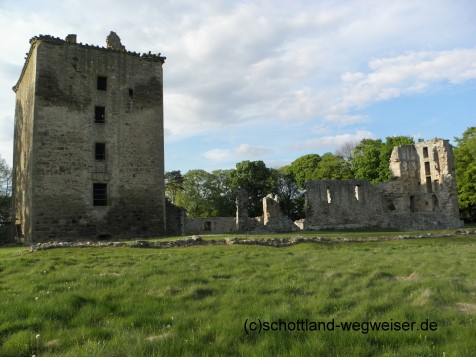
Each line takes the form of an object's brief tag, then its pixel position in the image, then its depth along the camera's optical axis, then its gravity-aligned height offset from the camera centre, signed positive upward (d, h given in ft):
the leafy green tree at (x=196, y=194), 199.93 +15.12
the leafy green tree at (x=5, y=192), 134.82 +14.51
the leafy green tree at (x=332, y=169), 192.03 +22.80
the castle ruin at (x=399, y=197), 115.55 +6.16
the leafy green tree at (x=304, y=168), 200.54 +25.30
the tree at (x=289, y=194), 190.29 +13.06
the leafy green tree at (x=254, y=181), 183.73 +18.24
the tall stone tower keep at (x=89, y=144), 78.33 +16.57
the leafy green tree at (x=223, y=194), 195.93 +14.41
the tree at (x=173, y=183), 207.51 +21.08
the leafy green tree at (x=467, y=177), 155.94 +13.64
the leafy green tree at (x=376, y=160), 183.21 +25.21
